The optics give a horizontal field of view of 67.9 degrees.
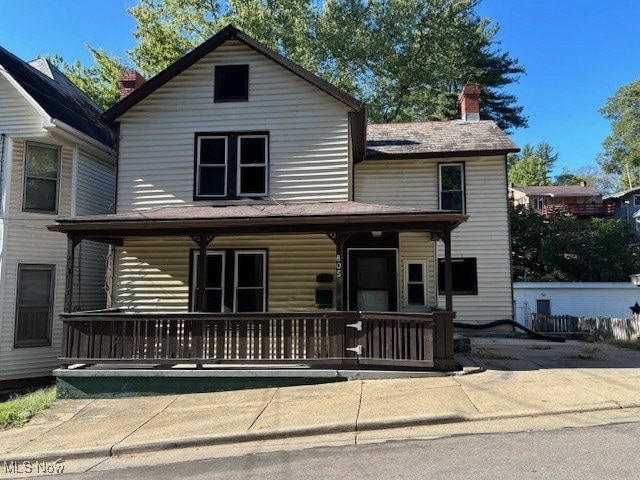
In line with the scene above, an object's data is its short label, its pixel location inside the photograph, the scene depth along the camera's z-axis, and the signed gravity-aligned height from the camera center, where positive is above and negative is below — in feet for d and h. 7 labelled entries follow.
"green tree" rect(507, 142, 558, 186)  225.15 +53.82
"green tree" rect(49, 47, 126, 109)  80.73 +36.26
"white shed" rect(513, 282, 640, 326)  76.84 -2.78
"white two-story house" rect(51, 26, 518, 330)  37.47 +8.44
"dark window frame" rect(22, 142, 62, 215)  39.09 +8.60
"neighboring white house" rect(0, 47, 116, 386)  37.83 +5.92
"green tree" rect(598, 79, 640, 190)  158.51 +50.56
